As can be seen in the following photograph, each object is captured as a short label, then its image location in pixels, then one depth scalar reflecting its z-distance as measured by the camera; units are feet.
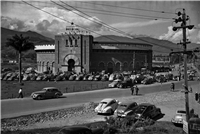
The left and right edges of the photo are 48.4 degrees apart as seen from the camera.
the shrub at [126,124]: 38.24
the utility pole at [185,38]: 37.51
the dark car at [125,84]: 106.14
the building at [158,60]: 379.02
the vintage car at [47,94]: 74.59
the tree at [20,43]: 113.15
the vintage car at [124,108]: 52.95
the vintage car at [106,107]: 58.95
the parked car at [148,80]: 125.49
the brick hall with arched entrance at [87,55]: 188.75
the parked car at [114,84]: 107.79
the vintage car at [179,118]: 46.78
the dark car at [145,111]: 50.69
